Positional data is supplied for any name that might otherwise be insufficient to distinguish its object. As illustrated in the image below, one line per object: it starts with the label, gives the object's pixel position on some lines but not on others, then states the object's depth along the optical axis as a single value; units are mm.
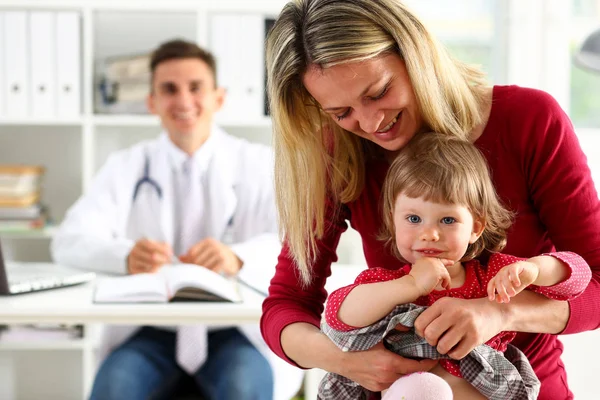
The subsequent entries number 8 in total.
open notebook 2088
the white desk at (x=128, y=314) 2012
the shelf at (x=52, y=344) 3568
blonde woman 1248
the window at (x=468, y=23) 3830
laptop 2176
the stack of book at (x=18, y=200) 3375
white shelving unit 3432
